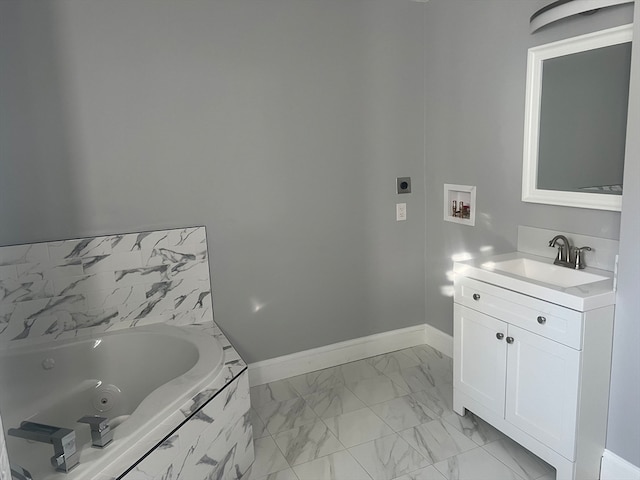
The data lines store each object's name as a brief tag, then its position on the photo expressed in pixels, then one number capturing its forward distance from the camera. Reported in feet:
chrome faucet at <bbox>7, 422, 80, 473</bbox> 5.10
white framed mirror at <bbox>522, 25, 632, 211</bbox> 6.97
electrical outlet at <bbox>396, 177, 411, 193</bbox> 10.87
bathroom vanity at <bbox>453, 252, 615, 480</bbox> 6.40
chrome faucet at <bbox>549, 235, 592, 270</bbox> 7.59
